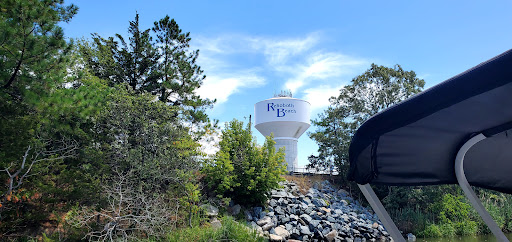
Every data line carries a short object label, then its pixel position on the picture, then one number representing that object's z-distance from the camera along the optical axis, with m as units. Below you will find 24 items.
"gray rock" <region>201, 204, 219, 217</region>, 10.20
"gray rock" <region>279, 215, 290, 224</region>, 11.72
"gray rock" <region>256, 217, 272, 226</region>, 10.98
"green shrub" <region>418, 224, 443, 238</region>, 14.22
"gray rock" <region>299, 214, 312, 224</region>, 12.05
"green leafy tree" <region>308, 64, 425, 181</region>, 18.47
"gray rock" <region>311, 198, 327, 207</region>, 14.26
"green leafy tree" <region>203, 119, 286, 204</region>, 11.35
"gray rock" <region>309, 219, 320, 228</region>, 11.84
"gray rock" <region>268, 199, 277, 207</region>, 12.67
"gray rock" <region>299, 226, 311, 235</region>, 11.26
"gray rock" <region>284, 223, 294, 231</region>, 11.34
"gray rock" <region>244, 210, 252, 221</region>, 11.41
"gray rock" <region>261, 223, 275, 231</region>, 10.80
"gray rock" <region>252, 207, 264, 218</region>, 11.76
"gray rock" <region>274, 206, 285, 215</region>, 12.19
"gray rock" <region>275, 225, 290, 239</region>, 10.59
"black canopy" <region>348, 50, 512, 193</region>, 1.65
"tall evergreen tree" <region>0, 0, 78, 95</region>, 6.05
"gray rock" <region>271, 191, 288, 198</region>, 13.43
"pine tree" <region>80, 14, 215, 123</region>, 13.91
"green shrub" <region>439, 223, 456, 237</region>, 14.34
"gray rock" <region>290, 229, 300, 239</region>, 11.09
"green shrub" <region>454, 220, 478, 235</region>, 14.55
